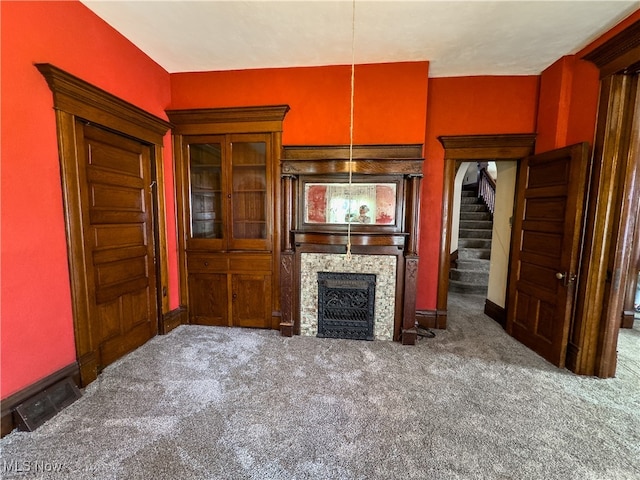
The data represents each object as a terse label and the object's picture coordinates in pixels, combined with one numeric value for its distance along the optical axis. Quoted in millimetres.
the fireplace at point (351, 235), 2857
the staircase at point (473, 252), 4770
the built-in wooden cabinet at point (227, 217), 3098
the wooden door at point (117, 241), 2242
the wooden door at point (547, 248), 2395
